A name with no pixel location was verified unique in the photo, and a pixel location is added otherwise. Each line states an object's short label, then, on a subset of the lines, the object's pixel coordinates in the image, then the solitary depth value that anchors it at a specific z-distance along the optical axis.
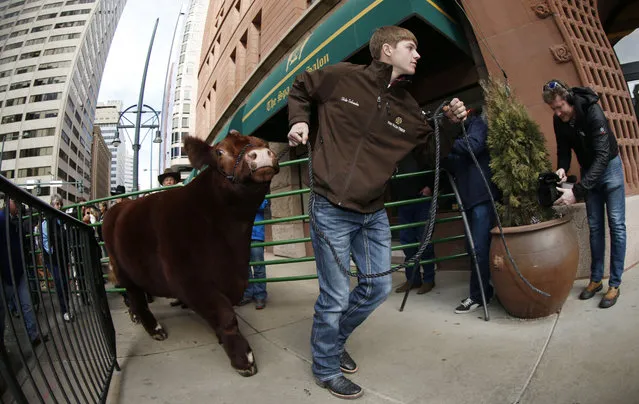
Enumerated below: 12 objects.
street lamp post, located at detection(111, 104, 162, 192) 17.77
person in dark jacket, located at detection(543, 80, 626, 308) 2.74
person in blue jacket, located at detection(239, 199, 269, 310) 3.96
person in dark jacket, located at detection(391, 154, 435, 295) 4.00
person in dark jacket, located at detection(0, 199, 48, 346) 1.21
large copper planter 2.58
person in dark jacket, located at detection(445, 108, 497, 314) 3.17
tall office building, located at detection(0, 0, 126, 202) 17.31
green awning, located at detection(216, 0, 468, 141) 4.42
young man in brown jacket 2.01
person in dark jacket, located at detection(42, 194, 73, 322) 1.73
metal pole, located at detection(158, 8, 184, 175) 57.96
